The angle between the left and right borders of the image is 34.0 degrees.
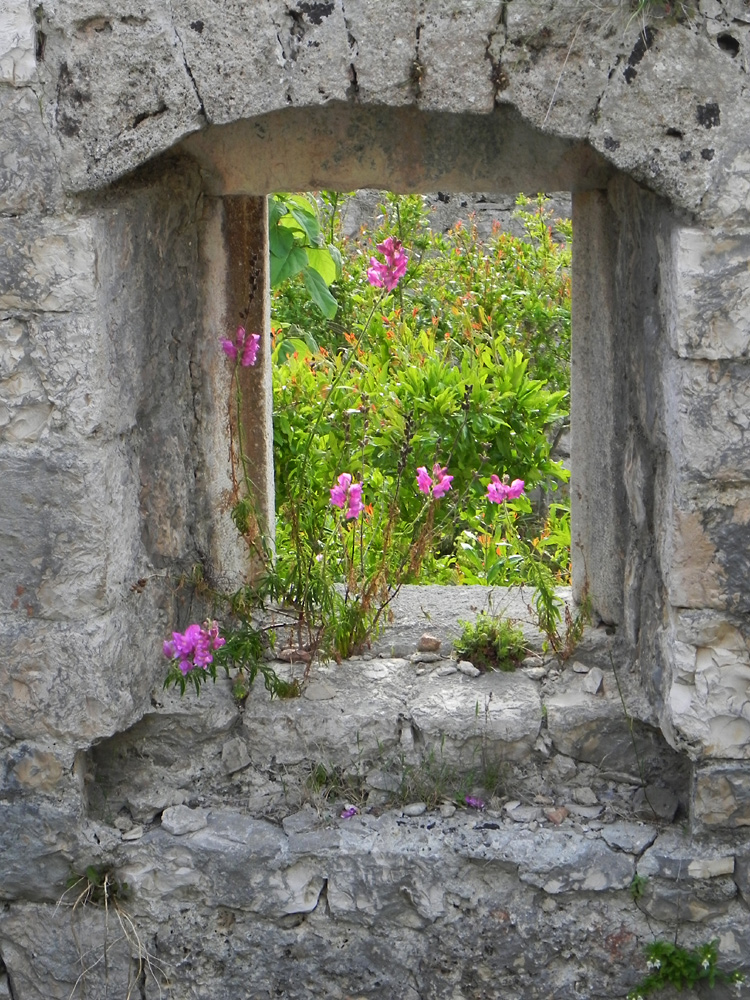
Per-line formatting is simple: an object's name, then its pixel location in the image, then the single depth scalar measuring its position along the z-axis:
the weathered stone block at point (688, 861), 2.74
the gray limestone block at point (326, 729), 2.98
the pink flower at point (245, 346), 3.04
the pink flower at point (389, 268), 3.09
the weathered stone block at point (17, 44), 2.43
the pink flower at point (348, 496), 3.06
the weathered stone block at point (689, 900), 2.75
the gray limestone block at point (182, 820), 2.90
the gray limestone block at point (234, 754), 3.01
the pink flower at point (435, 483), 3.06
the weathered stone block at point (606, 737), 2.93
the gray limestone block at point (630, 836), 2.79
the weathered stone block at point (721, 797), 2.69
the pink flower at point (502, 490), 3.15
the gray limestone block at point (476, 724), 2.94
